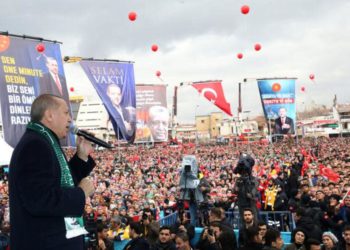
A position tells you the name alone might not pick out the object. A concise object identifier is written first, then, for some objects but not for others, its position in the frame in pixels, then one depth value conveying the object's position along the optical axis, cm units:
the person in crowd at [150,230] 631
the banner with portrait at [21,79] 840
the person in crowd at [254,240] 577
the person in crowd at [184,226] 666
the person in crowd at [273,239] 564
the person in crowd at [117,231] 729
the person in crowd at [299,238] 598
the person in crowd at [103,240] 650
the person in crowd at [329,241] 570
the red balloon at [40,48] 927
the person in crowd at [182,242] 589
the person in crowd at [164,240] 594
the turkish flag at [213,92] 1880
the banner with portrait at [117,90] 1352
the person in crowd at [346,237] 561
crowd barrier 832
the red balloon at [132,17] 1175
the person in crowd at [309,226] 610
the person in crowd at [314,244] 568
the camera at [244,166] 666
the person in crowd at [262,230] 582
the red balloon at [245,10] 1135
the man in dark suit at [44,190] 185
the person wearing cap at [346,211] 732
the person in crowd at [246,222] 617
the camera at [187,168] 752
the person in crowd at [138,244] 556
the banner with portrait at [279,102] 2320
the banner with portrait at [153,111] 2292
